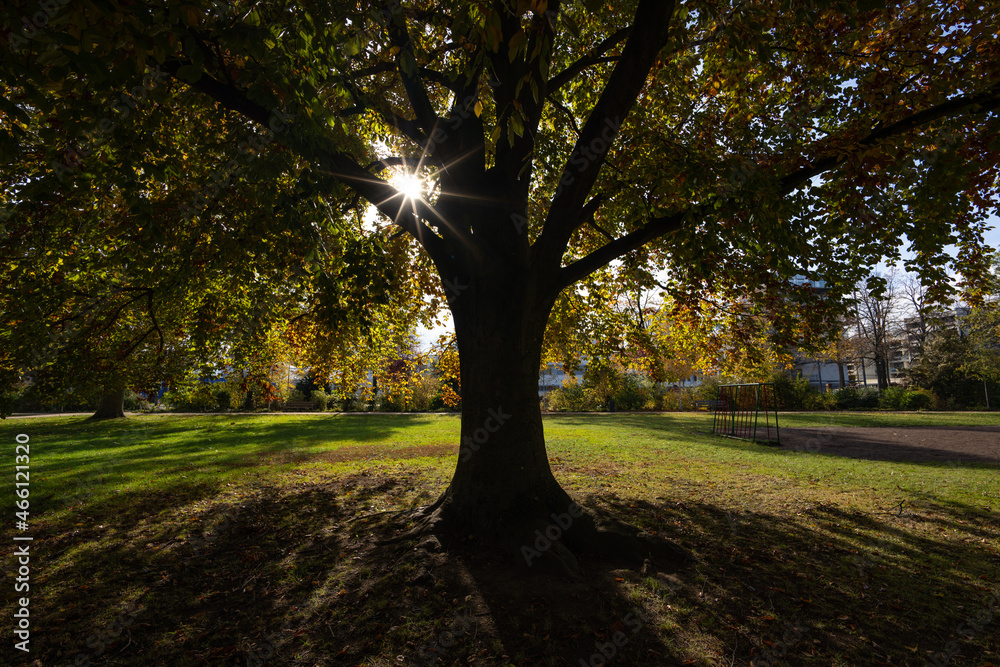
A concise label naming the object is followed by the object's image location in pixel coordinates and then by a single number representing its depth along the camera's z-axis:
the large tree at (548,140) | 3.71
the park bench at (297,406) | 32.83
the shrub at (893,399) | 27.98
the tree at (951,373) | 27.92
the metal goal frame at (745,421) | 16.00
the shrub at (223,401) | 29.95
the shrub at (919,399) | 27.75
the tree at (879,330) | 40.36
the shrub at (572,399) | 31.20
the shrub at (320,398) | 31.09
